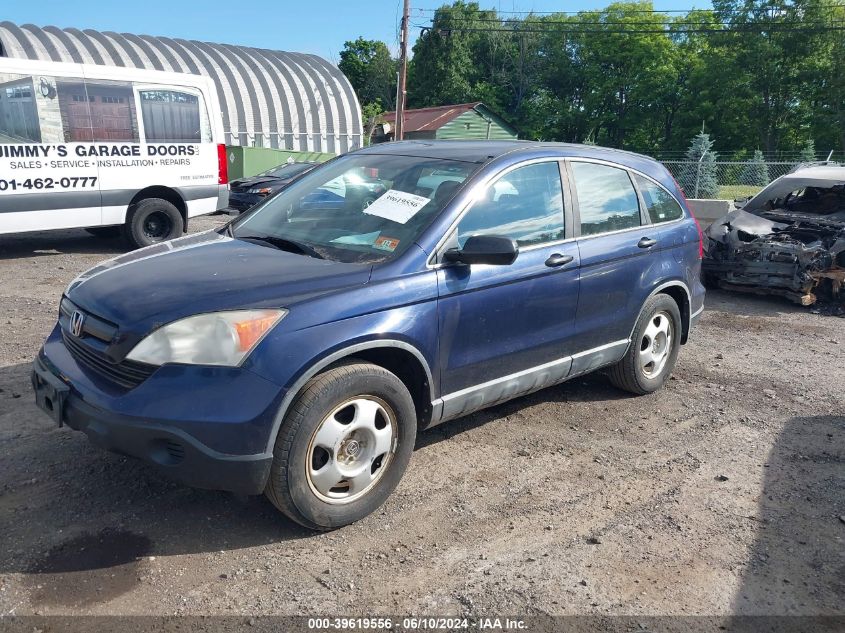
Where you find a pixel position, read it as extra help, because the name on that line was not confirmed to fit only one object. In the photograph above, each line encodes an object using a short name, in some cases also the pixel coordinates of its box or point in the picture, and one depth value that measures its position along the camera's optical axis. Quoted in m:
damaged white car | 8.51
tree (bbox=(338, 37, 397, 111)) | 66.19
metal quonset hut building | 25.12
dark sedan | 14.86
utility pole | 30.06
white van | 9.07
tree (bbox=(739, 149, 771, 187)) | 19.64
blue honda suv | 3.00
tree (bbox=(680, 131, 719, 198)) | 18.97
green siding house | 41.47
